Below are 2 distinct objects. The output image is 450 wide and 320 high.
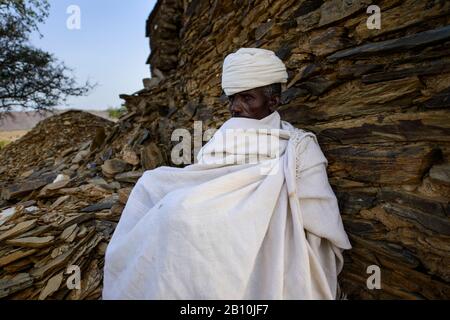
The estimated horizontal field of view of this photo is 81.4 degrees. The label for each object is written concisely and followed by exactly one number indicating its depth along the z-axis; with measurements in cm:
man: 129
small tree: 894
